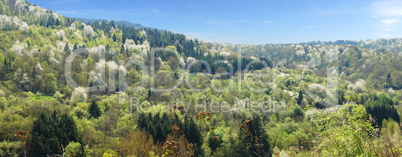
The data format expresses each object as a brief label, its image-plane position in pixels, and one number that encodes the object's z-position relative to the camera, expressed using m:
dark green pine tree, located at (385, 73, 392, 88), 134.62
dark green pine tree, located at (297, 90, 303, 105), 89.62
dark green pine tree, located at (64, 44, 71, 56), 103.24
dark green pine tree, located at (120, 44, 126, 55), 129.98
